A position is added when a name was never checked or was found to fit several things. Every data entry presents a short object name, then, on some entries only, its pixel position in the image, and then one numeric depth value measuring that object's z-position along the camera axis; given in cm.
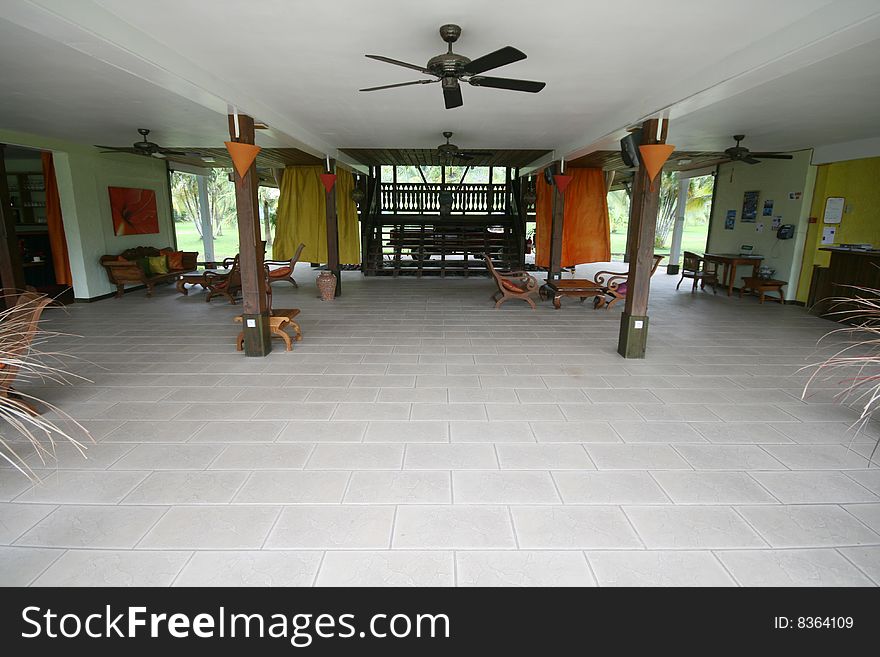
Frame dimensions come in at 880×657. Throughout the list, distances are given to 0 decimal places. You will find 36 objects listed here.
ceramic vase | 800
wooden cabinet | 848
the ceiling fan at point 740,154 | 666
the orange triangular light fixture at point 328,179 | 797
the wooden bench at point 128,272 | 818
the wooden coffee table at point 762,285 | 804
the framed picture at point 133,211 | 850
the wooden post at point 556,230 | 858
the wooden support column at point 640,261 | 461
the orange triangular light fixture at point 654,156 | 444
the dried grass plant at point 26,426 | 239
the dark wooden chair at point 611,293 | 745
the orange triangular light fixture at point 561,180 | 805
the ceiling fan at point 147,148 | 630
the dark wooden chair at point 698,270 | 930
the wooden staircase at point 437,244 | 1129
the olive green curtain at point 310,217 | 1090
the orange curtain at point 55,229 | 757
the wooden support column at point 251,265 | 475
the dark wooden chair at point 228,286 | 768
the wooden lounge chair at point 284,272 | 827
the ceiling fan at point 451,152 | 705
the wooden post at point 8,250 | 542
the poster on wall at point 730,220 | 958
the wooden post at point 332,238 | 833
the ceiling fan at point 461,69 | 298
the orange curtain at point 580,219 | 1055
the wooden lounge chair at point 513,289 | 756
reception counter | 626
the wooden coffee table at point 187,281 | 827
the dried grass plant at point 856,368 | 365
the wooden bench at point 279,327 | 516
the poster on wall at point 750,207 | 894
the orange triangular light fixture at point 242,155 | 450
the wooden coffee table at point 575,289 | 745
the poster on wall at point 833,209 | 748
